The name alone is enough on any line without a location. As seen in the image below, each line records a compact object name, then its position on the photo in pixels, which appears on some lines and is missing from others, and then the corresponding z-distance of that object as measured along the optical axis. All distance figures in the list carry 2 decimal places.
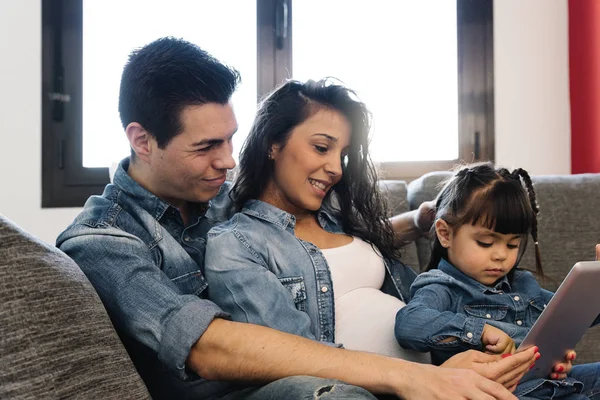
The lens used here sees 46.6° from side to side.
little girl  1.38
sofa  0.88
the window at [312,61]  3.20
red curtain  2.96
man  1.10
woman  1.33
